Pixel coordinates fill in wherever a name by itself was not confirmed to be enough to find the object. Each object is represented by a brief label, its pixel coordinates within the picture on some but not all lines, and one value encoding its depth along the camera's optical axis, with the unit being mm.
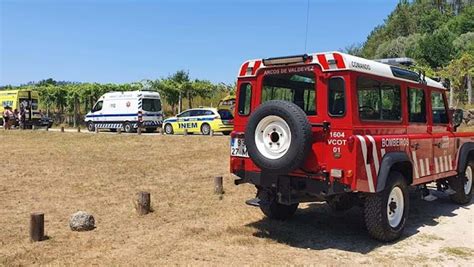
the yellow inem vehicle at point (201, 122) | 24797
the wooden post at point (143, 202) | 8156
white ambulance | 28453
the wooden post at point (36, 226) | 6609
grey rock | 7176
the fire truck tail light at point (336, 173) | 5817
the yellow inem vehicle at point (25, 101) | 34531
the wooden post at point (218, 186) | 9945
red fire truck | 5883
